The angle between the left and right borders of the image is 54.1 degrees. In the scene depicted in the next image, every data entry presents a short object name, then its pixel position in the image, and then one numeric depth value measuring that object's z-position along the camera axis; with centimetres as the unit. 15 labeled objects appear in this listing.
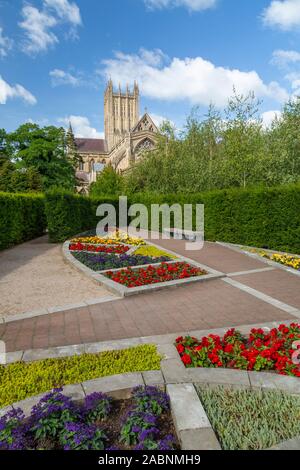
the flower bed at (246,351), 360
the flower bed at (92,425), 235
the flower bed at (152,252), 1151
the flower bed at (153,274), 756
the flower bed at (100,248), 1223
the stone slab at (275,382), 308
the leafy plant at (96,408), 274
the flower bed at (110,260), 943
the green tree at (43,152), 3180
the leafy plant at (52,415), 248
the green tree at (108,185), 3414
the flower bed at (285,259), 948
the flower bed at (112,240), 1423
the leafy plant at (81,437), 232
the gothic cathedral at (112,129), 6848
